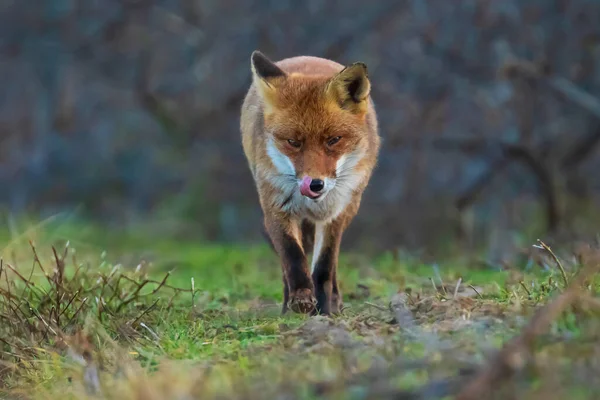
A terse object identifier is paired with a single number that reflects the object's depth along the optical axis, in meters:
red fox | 12.46
